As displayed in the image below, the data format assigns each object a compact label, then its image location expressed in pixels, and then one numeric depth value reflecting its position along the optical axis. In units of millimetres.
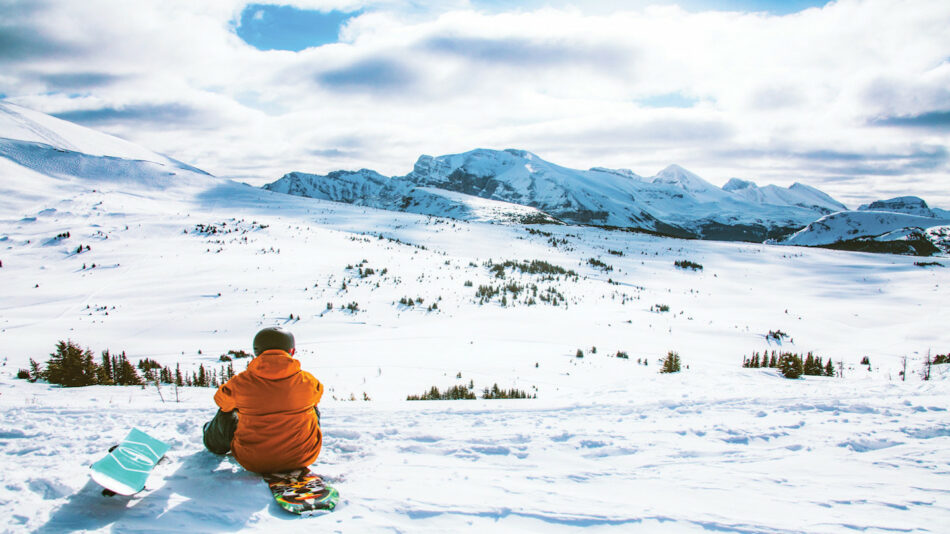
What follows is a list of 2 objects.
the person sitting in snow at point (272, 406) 3523
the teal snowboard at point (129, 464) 2986
